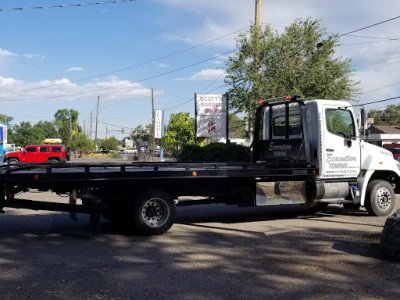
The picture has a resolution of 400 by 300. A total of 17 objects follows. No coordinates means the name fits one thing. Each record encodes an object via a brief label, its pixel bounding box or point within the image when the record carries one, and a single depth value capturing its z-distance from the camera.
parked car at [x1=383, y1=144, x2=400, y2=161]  29.91
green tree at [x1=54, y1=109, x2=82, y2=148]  96.94
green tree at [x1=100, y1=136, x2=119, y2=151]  119.06
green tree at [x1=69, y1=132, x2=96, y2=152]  86.69
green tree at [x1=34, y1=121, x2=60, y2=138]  127.89
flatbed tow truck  7.25
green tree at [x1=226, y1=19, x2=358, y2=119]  20.11
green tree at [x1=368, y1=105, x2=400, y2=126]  93.86
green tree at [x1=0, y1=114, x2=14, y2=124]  114.07
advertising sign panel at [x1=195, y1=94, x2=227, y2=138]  23.83
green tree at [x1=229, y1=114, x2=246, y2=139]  23.11
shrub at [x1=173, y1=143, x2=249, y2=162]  20.36
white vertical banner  46.16
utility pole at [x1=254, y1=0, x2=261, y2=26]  21.47
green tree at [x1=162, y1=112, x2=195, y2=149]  35.16
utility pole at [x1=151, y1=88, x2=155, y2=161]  51.91
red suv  37.09
